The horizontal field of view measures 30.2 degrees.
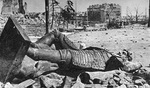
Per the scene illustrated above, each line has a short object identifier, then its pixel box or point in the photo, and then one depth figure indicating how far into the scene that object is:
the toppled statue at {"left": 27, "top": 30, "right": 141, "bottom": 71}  5.23
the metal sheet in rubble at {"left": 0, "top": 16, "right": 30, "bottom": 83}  4.38
